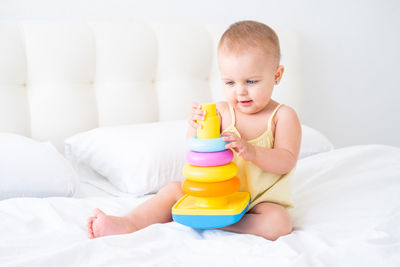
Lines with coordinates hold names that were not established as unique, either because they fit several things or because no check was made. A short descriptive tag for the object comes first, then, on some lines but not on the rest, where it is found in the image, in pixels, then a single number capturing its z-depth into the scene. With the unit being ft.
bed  3.06
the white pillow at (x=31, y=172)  4.40
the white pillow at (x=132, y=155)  4.92
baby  3.61
